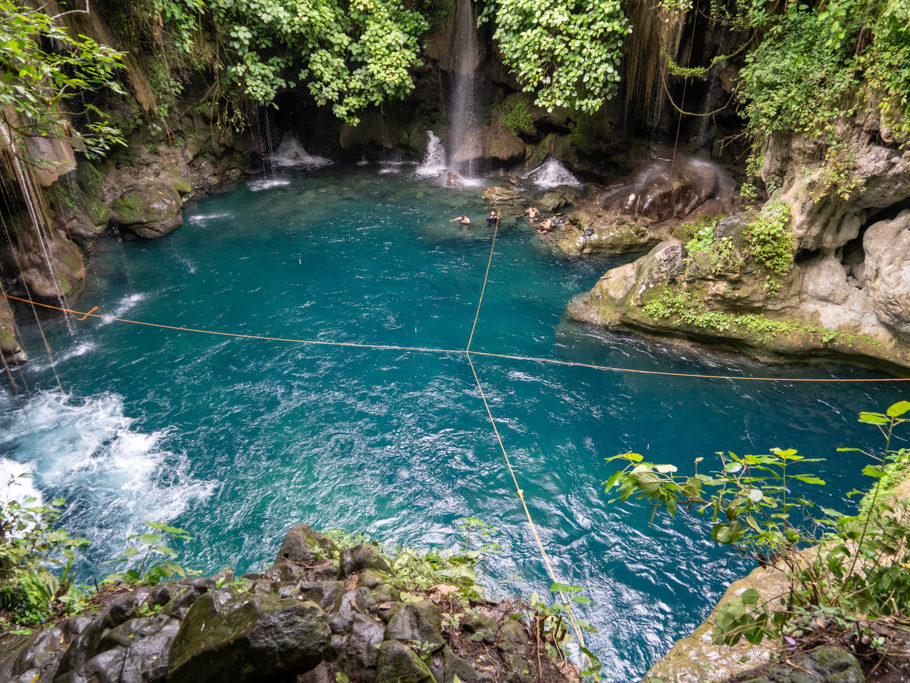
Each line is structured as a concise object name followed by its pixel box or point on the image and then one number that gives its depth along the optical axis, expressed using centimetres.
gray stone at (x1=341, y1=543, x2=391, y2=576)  408
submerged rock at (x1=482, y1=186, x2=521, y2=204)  1426
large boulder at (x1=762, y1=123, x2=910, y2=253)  696
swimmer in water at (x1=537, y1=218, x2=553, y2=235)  1256
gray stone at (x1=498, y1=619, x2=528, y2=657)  329
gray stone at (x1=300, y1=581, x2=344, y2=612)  348
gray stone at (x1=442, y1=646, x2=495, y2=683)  285
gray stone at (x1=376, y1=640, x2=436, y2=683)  266
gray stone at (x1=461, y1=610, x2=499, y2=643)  336
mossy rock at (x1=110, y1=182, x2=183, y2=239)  1191
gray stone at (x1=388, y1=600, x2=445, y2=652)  301
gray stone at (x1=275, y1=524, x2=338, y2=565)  441
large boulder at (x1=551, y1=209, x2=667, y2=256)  1174
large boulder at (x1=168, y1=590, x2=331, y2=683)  242
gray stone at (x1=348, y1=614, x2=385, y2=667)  284
